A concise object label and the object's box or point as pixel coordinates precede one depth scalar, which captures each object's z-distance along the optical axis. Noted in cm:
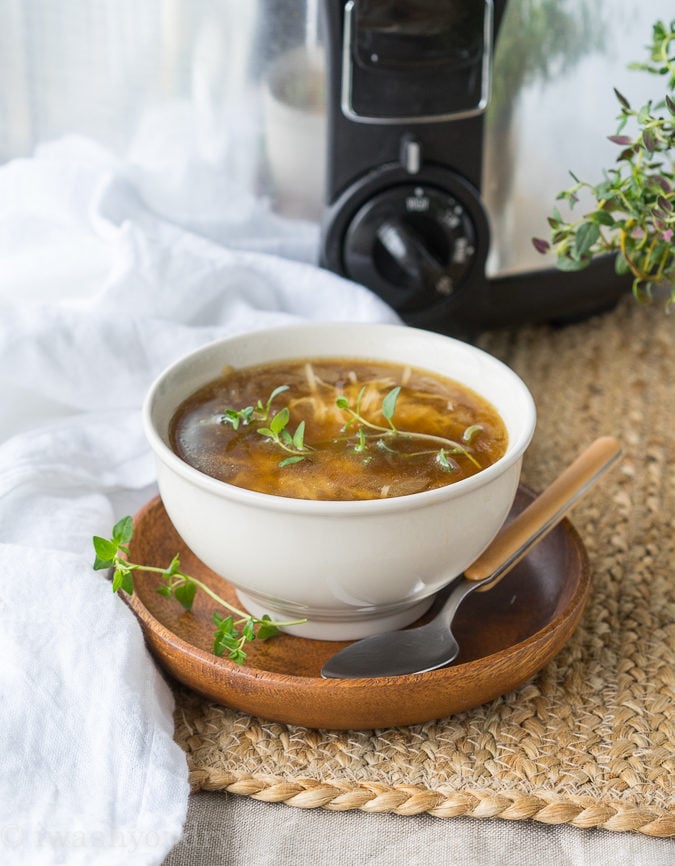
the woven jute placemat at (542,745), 66
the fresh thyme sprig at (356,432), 69
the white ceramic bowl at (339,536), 66
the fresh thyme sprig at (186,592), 68
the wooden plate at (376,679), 66
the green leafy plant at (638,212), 70
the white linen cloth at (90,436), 64
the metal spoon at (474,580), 68
